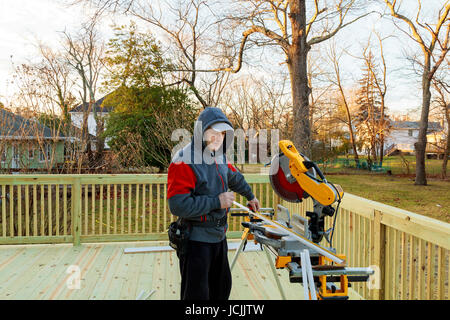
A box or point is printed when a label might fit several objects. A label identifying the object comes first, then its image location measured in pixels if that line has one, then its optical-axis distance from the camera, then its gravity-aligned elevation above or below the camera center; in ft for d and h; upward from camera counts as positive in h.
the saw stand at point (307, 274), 4.81 -1.75
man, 5.80 -0.84
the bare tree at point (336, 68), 69.72 +18.55
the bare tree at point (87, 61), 50.60 +15.10
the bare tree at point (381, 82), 72.02 +17.36
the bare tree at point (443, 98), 48.31 +9.12
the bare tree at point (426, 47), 40.37 +13.80
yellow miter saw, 5.07 -1.42
